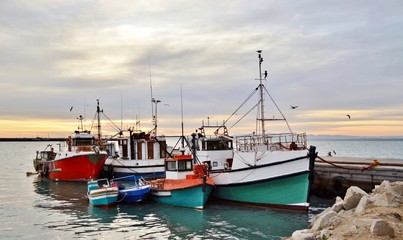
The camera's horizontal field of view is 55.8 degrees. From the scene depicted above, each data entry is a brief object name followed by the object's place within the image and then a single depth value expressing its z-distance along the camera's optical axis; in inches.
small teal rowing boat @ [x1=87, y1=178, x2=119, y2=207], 929.5
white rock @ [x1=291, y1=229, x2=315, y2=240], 426.1
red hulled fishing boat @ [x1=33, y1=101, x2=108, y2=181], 1509.6
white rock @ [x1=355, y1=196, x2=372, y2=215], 506.6
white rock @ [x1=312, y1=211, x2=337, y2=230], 495.4
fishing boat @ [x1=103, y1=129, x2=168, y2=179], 1462.8
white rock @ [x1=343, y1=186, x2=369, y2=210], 582.2
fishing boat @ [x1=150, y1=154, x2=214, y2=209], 877.2
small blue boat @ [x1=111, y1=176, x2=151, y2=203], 964.3
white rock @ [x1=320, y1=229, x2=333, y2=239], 420.6
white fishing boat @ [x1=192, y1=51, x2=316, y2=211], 824.9
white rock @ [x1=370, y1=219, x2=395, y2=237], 380.8
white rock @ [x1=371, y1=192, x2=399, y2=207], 503.9
